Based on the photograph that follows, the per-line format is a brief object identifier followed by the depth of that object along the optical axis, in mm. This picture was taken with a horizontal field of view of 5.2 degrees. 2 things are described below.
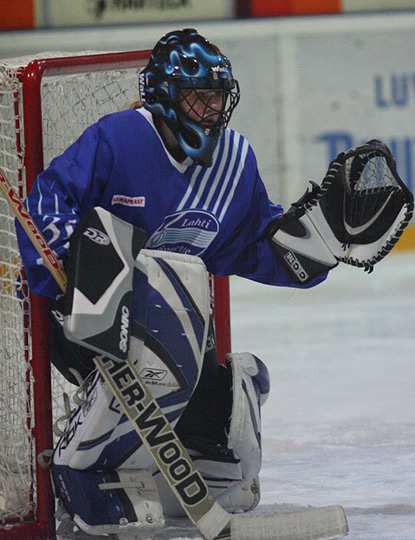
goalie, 11397
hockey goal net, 11585
